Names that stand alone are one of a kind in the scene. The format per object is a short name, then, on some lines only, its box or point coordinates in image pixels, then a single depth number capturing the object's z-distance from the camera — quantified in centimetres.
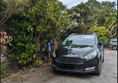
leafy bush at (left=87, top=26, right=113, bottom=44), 1911
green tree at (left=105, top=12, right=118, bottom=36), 1670
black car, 366
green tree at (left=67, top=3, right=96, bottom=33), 1144
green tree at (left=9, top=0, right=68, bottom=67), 439
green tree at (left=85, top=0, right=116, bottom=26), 2699
